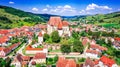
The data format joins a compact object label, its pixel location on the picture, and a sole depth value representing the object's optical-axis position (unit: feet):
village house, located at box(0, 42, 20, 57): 218.18
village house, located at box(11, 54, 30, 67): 174.50
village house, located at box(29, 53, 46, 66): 184.75
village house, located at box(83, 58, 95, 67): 163.15
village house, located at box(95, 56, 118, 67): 171.39
